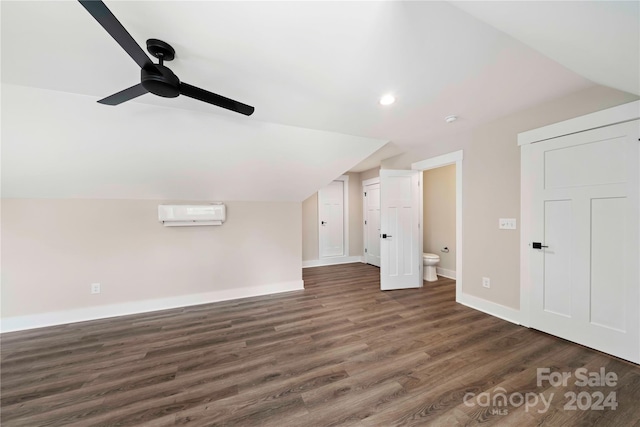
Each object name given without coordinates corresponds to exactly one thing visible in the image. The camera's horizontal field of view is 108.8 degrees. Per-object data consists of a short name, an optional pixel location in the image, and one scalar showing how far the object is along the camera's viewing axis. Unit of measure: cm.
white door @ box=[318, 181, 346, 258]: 548
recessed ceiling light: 207
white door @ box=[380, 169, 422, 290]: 376
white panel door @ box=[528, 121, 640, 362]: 188
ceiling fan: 99
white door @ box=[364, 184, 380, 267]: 538
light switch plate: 261
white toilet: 415
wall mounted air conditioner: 312
